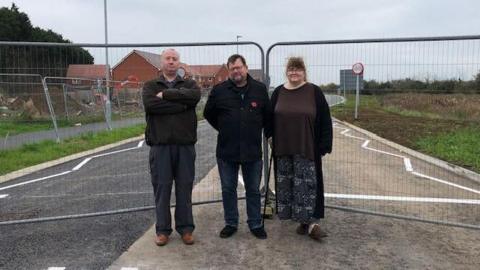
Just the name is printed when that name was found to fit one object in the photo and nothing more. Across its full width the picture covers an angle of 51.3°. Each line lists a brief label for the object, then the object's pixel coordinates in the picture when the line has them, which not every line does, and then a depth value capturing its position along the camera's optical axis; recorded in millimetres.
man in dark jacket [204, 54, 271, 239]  5203
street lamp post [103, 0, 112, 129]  7010
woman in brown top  5242
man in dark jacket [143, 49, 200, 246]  5043
